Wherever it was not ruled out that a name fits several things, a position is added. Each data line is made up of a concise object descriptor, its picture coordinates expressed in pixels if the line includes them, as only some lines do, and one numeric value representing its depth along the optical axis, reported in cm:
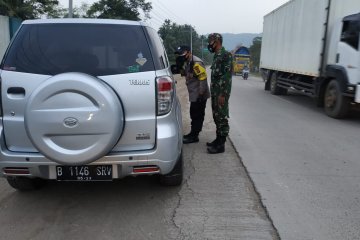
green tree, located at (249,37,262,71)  7235
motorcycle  3331
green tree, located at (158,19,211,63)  6588
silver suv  327
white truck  916
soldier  553
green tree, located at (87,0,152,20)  5022
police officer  607
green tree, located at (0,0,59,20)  1947
